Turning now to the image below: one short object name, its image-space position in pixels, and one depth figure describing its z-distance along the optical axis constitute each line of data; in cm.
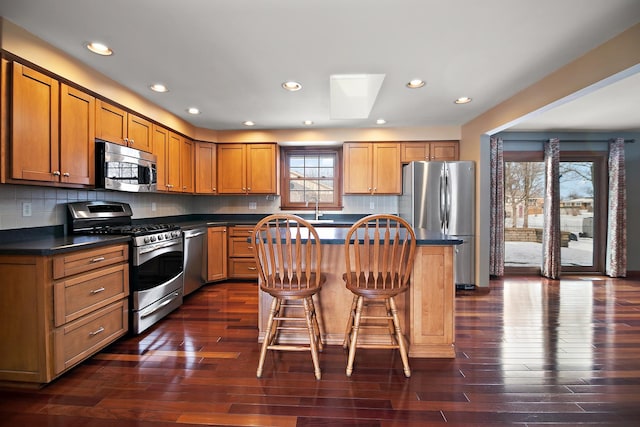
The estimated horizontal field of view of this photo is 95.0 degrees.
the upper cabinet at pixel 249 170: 466
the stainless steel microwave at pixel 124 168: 266
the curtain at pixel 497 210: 456
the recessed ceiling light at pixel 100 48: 221
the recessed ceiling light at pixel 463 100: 329
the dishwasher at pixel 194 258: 357
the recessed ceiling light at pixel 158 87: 298
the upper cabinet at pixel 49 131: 196
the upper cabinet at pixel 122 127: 271
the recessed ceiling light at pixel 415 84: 284
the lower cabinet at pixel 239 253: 446
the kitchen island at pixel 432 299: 220
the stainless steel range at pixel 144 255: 258
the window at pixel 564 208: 479
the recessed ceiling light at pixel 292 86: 291
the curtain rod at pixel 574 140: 470
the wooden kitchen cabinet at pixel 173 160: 361
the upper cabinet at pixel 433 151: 455
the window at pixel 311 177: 505
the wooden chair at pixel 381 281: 192
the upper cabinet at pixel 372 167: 459
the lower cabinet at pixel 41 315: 182
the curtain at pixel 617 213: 461
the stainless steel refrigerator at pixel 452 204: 402
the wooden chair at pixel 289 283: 194
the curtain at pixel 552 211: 457
